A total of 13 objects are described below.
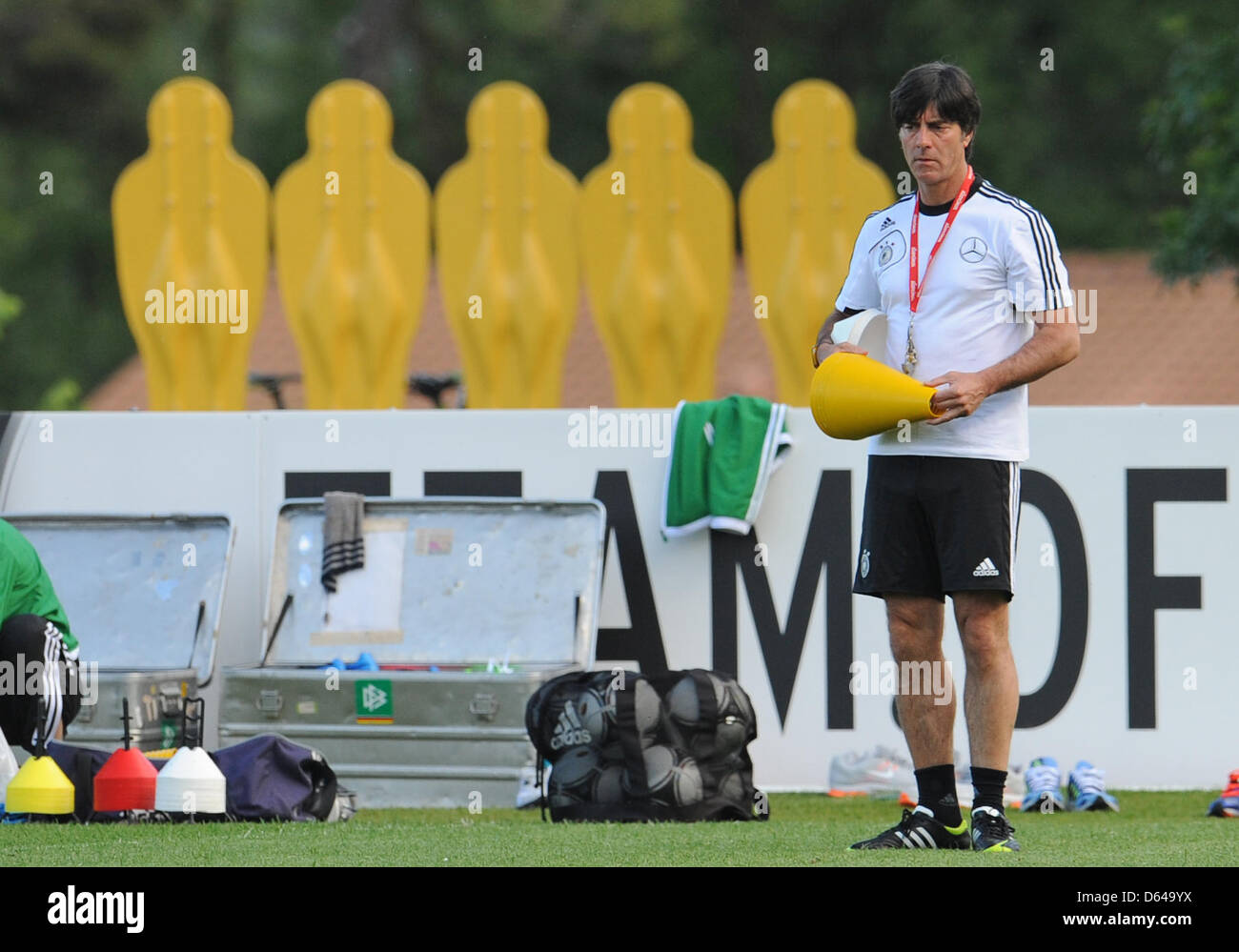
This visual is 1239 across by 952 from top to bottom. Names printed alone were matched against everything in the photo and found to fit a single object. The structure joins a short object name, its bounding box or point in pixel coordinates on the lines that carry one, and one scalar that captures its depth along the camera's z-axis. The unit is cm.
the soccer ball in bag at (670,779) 1274
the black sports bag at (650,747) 1278
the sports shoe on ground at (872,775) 1507
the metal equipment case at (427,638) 1469
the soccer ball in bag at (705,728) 1303
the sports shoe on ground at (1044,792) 1423
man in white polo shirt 999
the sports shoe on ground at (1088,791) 1429
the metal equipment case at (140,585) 1580
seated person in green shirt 1228
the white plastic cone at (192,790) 1233
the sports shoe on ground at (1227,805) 1357
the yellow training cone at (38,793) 1226
